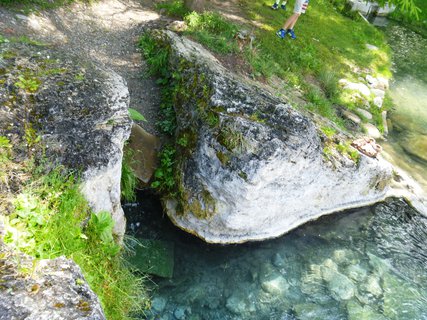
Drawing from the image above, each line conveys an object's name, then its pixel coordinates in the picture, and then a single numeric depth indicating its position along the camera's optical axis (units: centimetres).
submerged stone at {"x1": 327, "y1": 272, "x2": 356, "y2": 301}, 801
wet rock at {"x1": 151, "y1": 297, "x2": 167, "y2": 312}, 694
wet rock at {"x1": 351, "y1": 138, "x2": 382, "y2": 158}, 1005
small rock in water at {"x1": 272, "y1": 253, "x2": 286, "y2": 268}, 841
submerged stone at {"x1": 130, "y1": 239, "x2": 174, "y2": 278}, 751
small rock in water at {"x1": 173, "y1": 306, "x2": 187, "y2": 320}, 693
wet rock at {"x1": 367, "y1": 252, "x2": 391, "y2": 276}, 876
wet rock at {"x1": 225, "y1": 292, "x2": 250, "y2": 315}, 734
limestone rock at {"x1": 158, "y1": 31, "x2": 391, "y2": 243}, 776
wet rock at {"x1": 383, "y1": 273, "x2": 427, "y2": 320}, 795
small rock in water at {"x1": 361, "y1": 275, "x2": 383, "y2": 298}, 824
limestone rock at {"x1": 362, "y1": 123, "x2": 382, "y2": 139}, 1326
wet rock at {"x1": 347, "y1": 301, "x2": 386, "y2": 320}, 765
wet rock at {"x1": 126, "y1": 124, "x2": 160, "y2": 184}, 853
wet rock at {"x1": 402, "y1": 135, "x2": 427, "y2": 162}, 1332
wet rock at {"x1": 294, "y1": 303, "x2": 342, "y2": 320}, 747
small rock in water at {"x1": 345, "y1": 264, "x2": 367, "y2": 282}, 847
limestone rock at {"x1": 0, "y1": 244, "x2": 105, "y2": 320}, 360
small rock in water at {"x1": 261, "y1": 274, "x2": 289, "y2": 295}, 784
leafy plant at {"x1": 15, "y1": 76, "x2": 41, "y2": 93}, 609
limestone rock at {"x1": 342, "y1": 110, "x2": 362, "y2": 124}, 1340
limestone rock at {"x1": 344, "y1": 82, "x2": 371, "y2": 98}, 1492
